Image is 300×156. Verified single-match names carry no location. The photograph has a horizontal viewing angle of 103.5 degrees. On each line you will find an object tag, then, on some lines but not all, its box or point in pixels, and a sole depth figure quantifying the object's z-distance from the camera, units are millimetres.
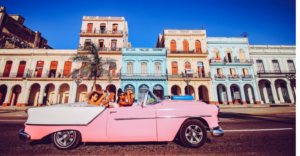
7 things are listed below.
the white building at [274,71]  21164
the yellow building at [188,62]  19875
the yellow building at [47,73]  19172
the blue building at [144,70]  19500
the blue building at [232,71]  20391
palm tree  12745
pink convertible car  2643
